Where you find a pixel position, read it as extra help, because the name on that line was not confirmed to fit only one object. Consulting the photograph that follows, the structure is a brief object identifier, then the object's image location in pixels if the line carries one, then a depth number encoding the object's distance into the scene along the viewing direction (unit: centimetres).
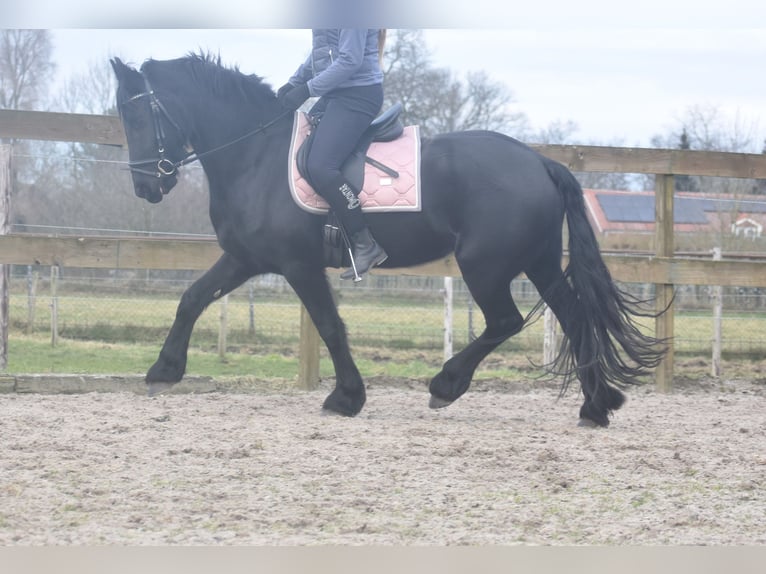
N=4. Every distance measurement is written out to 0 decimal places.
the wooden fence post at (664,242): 1323
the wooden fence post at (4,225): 1323
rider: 944
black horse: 955
